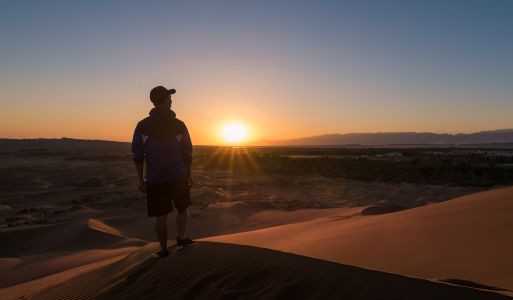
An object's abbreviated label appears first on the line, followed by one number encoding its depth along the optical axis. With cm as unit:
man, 508
